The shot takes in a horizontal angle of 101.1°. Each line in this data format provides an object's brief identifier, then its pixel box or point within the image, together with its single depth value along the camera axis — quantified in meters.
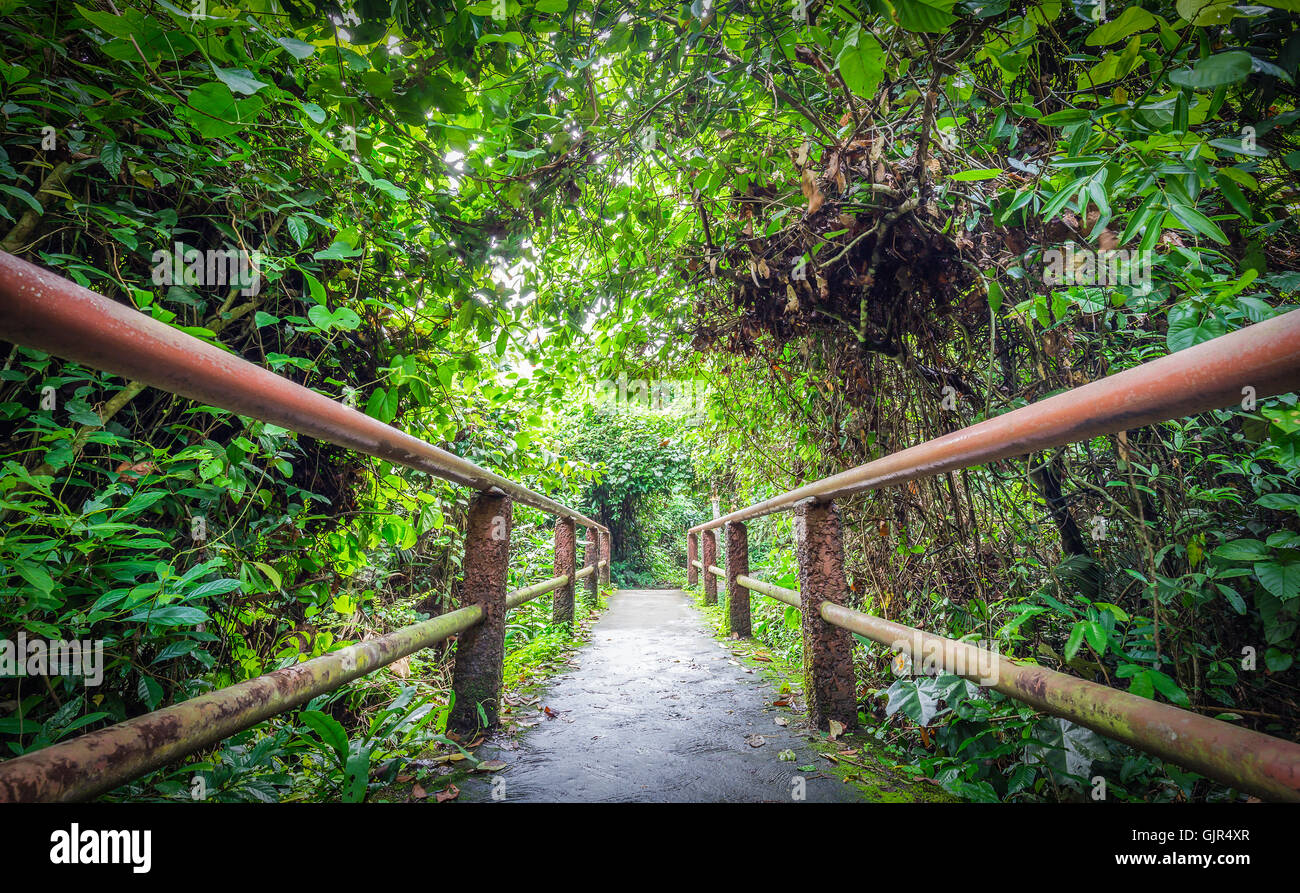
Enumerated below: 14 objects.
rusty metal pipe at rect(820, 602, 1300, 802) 0.58
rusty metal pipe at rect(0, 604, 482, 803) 0.54
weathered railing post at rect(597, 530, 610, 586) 7.76
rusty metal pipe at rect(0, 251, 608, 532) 0.52
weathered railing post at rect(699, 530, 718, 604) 5.67
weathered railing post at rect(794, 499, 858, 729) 1.81
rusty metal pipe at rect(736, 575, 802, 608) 2.34
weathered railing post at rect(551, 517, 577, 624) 3.91
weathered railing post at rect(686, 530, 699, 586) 7.61
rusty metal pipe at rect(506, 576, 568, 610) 2.24
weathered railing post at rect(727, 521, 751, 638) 3.78
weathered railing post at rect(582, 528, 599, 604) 5.78
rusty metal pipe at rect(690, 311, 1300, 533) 0.58
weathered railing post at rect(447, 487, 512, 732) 1.79
